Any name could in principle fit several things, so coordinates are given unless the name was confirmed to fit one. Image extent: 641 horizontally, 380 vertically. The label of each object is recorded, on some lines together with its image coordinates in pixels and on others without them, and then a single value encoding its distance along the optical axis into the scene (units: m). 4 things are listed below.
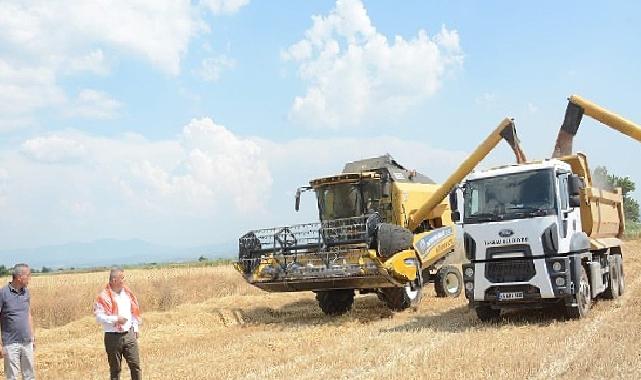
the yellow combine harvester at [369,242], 13.79
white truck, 11.69
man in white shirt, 7.59
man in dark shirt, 7.38
